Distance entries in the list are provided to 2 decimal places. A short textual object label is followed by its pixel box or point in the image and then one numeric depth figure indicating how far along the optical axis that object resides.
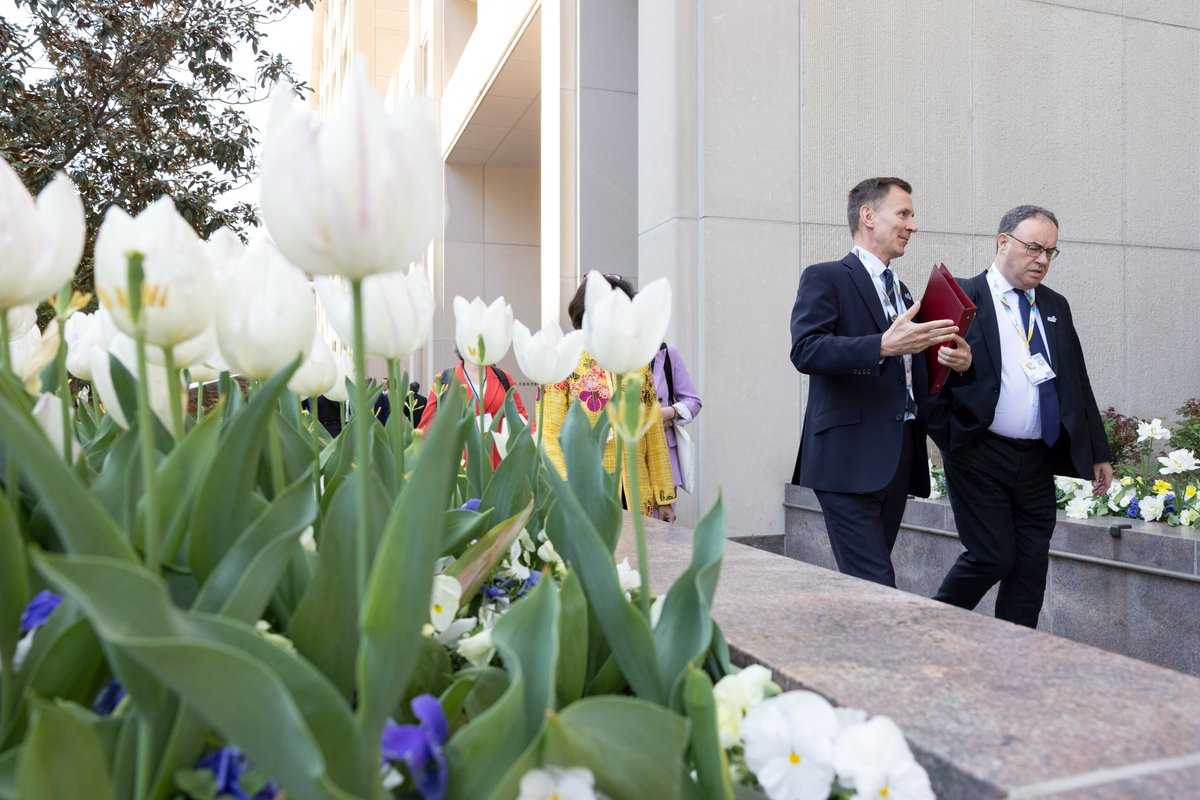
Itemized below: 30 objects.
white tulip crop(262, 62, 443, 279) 0.65
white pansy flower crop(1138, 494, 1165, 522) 4.72
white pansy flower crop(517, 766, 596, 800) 0.72
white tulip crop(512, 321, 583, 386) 1.83
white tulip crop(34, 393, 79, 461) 0.90
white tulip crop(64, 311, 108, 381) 1.40
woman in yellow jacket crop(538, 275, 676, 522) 4.07
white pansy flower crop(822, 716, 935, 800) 0.85
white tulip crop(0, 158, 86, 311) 0.77
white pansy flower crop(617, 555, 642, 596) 1.50
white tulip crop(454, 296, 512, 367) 1.65
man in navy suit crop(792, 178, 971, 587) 3.77
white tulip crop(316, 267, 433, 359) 1.13
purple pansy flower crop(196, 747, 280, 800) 0.71
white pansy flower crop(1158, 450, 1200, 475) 5.28
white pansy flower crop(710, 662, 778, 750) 0.93
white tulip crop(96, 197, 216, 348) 0.77
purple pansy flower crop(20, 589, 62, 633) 0.79
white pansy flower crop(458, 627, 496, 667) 1.05
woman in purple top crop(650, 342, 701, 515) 4.46
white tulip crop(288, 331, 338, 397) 1.40
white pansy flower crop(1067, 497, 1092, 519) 4.91
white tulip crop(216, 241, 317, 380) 0.88
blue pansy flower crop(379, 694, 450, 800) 0.73
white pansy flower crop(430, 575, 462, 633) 1.16
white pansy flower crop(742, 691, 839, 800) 0.88
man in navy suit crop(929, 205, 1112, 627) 4.00
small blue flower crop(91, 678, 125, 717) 0.79
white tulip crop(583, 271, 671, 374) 1.03
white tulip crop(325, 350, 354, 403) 1.74
